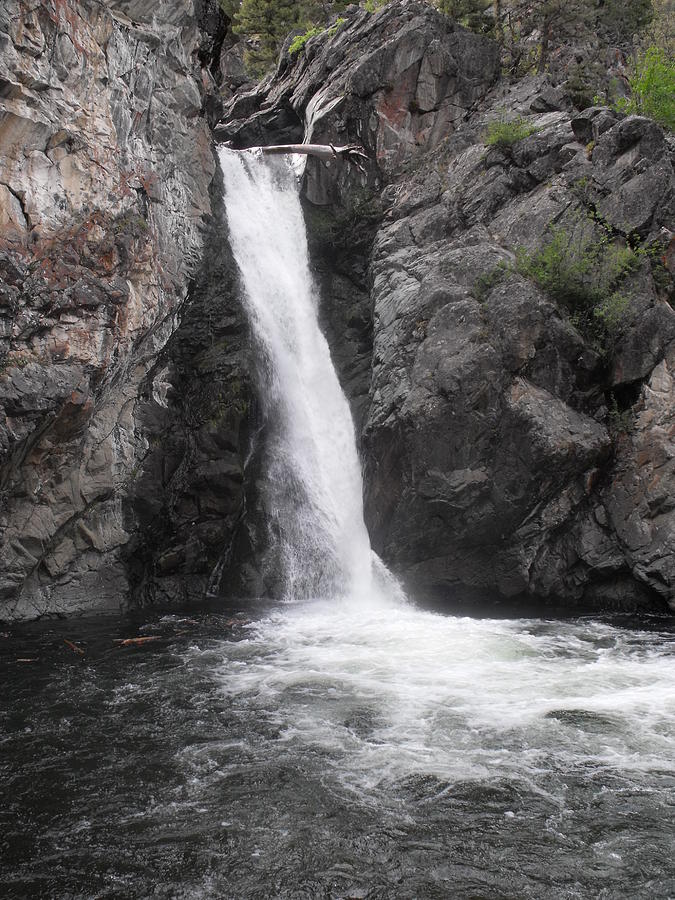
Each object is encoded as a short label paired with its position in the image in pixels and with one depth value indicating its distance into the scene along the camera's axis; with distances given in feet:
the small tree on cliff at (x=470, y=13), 74.64
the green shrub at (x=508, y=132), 58.80
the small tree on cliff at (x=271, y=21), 114.42
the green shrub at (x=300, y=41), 85.46
